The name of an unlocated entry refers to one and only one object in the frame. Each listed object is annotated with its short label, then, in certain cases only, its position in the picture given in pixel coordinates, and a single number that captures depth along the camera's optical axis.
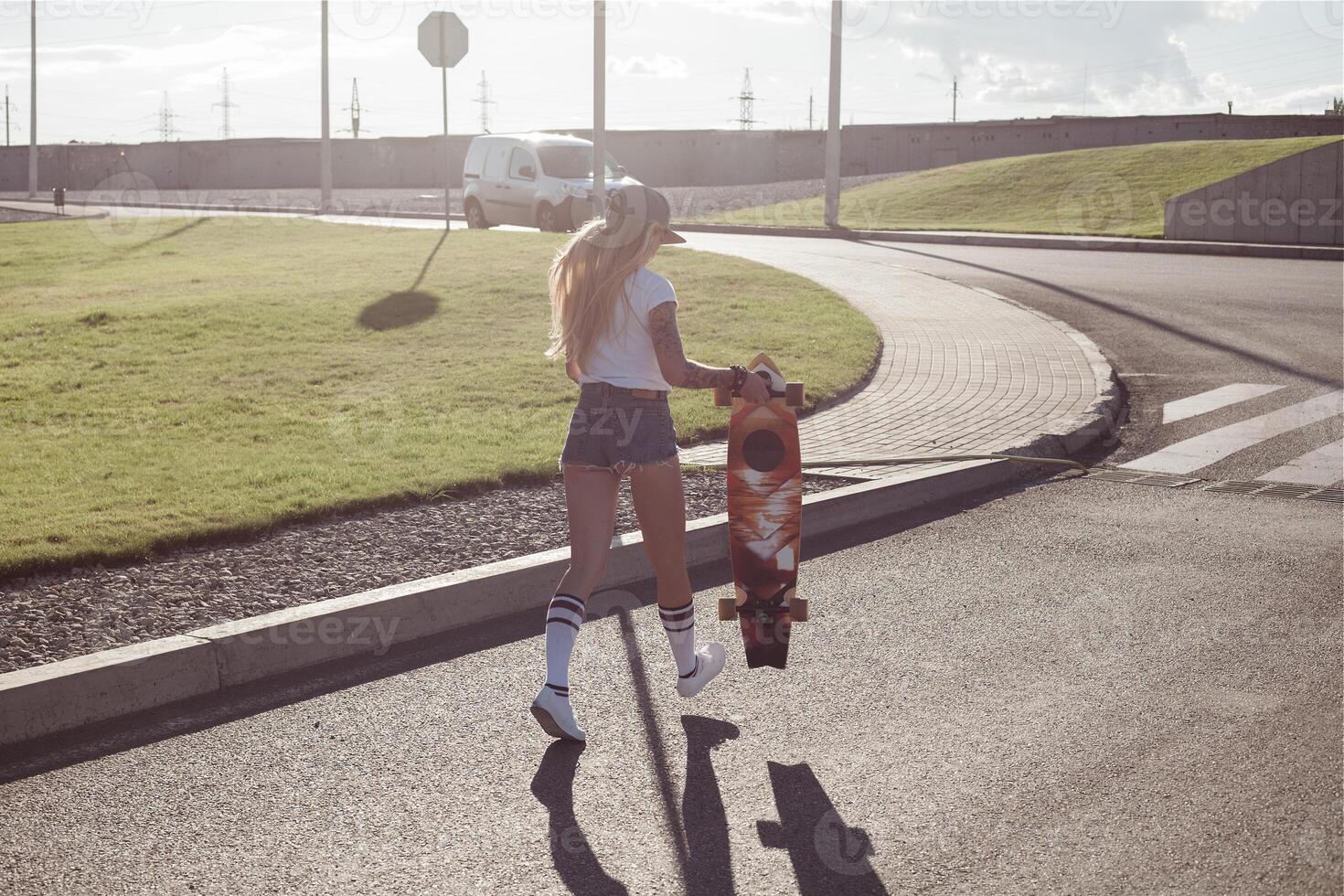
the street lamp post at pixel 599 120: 16.81
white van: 25.36
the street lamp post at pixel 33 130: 53.94
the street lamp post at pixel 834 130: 27.97
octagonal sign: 19.33
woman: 4.26
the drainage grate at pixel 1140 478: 8.18
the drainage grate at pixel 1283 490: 7.75
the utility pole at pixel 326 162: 36.16
